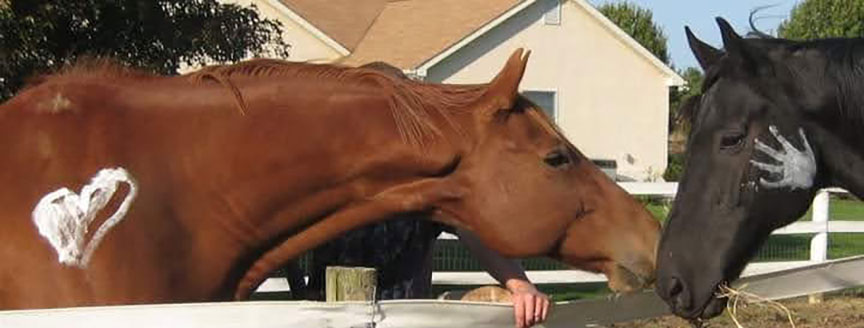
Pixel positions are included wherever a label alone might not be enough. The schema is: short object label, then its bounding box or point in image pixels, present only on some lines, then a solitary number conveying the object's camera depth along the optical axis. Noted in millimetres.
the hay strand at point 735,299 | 3578
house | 26719
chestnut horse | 3096
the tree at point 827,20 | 38219
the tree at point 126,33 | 8406
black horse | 3424
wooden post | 3562
